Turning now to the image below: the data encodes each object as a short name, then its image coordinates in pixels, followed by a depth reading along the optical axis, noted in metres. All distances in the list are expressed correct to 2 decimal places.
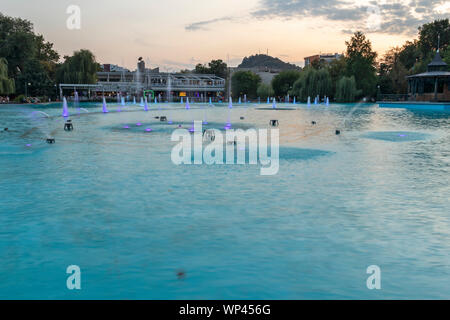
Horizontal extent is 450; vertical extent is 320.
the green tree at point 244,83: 97.62
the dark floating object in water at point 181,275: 5.00
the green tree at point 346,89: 72.00
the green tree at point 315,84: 74.38
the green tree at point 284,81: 89.00
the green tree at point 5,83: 55.14
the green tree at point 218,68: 117.00
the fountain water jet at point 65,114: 33.22
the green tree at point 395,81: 78.00
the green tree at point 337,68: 84.52
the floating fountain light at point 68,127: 21.84
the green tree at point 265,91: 90.62
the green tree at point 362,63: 76.69
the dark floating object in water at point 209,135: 18.02
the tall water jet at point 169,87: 93.18
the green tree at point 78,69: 72.12
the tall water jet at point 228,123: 23.77
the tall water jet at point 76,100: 68.25
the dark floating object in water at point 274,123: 24.26
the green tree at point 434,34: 84.50
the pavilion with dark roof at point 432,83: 49.22
